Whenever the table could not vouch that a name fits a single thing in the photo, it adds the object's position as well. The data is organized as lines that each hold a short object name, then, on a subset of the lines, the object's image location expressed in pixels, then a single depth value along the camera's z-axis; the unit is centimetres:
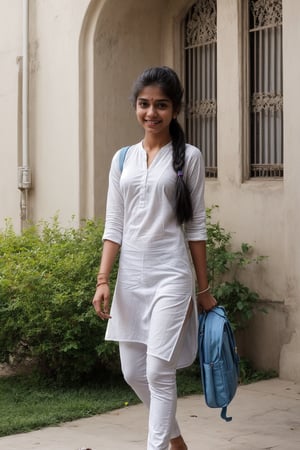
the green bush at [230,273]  791
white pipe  1005
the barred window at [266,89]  823
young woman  493
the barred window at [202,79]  894
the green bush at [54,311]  726
